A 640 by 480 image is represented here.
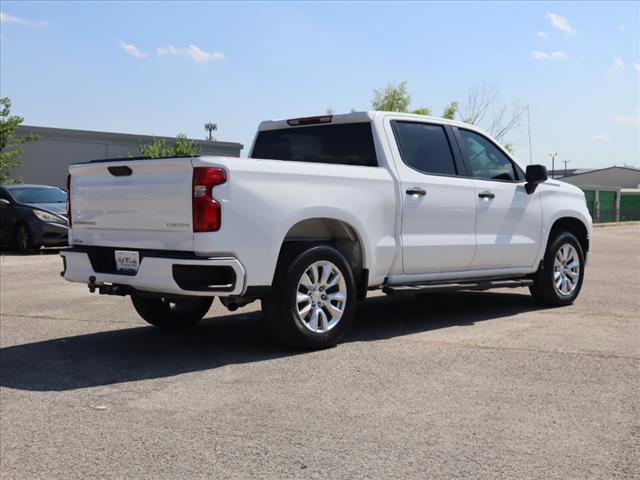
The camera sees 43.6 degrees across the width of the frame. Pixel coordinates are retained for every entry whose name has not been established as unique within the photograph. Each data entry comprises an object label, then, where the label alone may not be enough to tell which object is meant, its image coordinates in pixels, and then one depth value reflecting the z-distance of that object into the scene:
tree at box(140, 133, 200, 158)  39.38
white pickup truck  5.93
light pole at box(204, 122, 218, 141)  79.97
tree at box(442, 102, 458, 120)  58.19
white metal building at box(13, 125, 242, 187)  35.69
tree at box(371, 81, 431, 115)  58.16
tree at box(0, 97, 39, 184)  26.42
